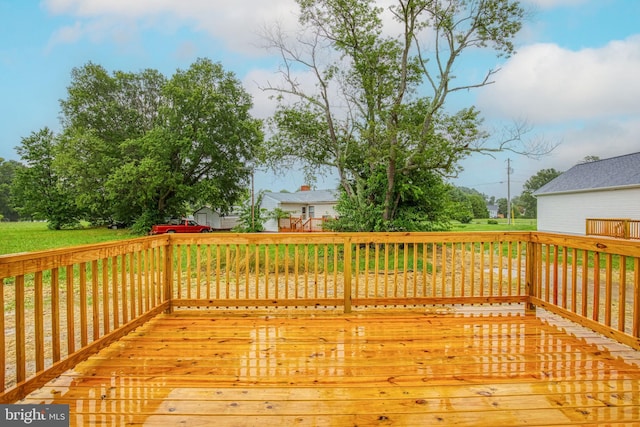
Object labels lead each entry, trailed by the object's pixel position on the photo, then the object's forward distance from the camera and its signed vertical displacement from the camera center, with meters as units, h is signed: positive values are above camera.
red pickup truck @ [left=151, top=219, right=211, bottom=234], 16.75 -0.94
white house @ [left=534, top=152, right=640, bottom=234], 13.02 +0.59
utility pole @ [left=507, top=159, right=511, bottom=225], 21.59 +1.16
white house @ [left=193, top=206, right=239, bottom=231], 23.87 -0.71
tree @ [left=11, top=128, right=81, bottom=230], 18.06 +1.38
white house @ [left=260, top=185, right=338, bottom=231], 20.86 +0.36
